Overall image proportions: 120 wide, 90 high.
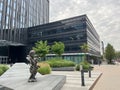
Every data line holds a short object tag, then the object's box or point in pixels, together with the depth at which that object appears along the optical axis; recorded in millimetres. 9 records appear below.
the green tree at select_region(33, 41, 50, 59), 25317
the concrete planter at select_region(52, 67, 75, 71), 16305
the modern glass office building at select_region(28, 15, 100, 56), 32461
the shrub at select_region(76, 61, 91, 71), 15708
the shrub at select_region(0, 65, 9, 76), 8783
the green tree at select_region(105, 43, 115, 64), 43355
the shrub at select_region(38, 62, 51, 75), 11240
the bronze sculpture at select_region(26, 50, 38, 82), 5691
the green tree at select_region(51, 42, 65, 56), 23069
